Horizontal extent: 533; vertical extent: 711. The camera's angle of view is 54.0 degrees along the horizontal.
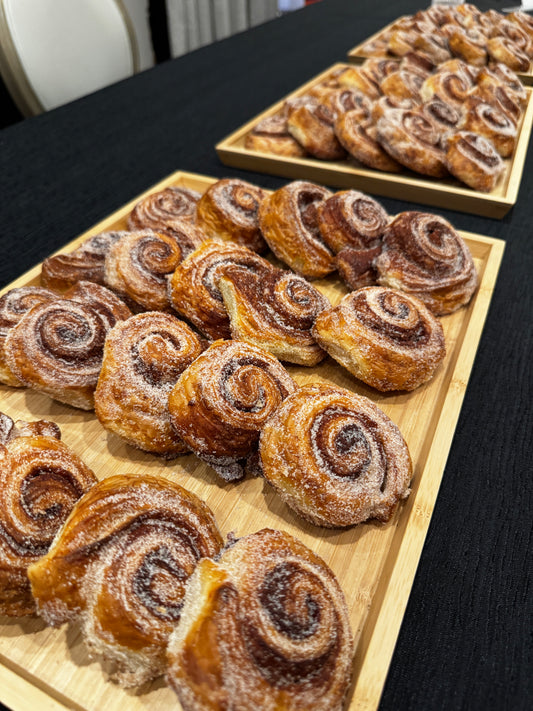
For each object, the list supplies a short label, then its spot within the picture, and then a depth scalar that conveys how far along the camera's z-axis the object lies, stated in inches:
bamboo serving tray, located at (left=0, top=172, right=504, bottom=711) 10.1
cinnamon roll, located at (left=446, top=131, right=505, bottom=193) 22.9
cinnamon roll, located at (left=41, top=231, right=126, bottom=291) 17.1
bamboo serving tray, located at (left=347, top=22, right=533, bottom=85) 35.0
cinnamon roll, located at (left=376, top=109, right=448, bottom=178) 23.4
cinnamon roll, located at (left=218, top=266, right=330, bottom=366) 15.0
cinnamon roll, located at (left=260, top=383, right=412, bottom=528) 12.0
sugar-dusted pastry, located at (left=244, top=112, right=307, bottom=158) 25.8
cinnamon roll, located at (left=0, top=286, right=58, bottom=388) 14.9
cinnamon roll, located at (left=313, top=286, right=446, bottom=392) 14.7
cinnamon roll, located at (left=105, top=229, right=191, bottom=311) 16.1
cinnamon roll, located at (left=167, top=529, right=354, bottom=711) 8.9
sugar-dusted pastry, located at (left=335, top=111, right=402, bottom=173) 24.2
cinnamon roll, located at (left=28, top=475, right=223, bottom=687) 9.7
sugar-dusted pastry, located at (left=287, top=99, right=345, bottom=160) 25.0
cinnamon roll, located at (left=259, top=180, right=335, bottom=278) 17.9
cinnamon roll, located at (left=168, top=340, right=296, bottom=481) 12.6
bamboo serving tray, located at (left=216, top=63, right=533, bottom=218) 23.1
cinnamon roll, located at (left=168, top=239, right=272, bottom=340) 15.5
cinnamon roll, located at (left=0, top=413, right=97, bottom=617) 10.5
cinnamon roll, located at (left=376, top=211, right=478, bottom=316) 17.1
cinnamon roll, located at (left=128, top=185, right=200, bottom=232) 19.4
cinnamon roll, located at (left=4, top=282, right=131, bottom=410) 14.0
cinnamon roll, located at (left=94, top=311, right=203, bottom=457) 13.4
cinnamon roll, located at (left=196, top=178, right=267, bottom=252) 18.7
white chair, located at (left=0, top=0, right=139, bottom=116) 31.7
